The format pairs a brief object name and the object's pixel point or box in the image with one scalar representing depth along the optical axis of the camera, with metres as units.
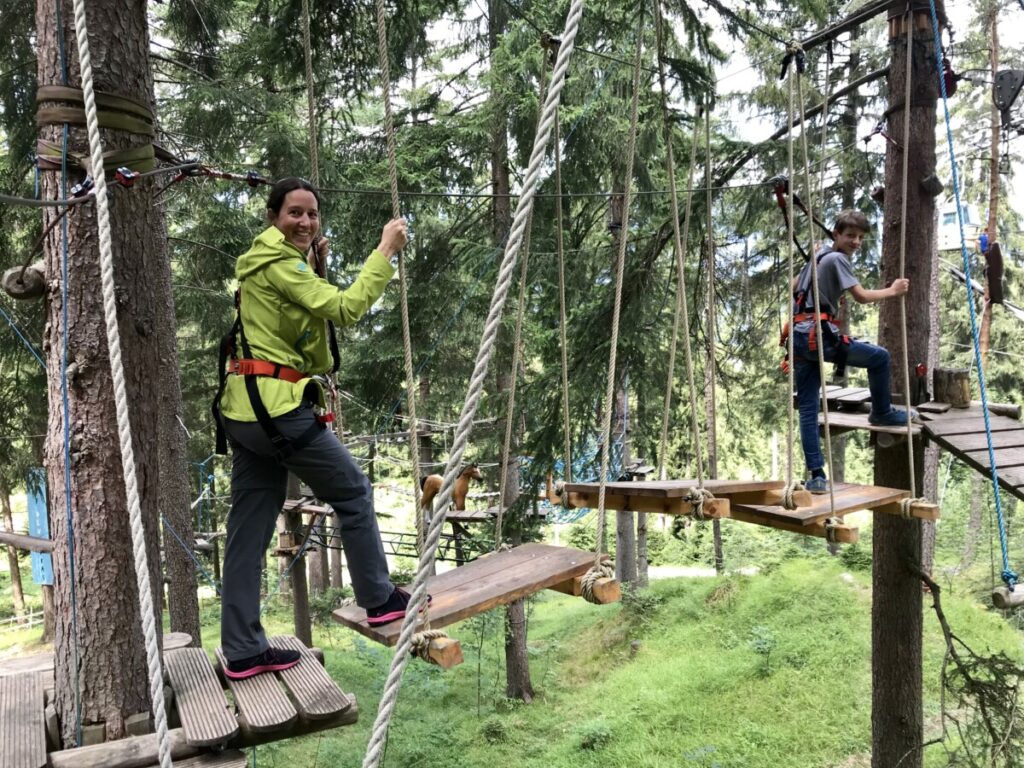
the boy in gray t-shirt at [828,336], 3.80
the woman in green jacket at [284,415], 2.11
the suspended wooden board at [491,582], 2.18
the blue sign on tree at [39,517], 8.16
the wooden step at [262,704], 1.88
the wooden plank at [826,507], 3.24
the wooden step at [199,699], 1.86
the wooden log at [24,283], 2.09
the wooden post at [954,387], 4.95
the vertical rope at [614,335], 2.50
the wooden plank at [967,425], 4.42
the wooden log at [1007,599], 3.63
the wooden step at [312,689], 1.95
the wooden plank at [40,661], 2.38
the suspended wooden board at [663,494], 2.94
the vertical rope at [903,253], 3.78
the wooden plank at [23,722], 1.80
